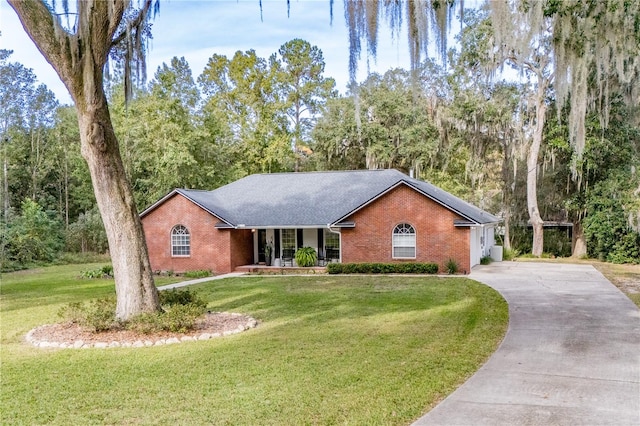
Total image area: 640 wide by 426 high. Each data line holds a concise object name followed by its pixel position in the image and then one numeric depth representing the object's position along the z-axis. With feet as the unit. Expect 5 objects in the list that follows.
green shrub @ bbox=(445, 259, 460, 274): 58.90
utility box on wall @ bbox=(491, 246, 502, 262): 78.67
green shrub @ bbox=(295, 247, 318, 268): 65.62
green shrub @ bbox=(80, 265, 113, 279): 61.62
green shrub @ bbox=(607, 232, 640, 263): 74.14
